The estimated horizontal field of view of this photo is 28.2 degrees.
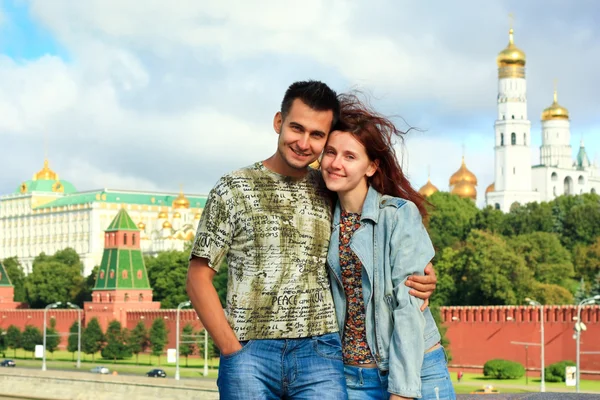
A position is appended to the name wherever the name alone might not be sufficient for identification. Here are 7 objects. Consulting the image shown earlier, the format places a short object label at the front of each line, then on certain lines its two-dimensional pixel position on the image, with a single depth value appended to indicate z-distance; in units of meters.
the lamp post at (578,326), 29.67
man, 4.30
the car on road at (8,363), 47.16
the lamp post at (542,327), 28.28
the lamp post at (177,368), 33.92
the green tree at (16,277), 68.62
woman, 4.33
